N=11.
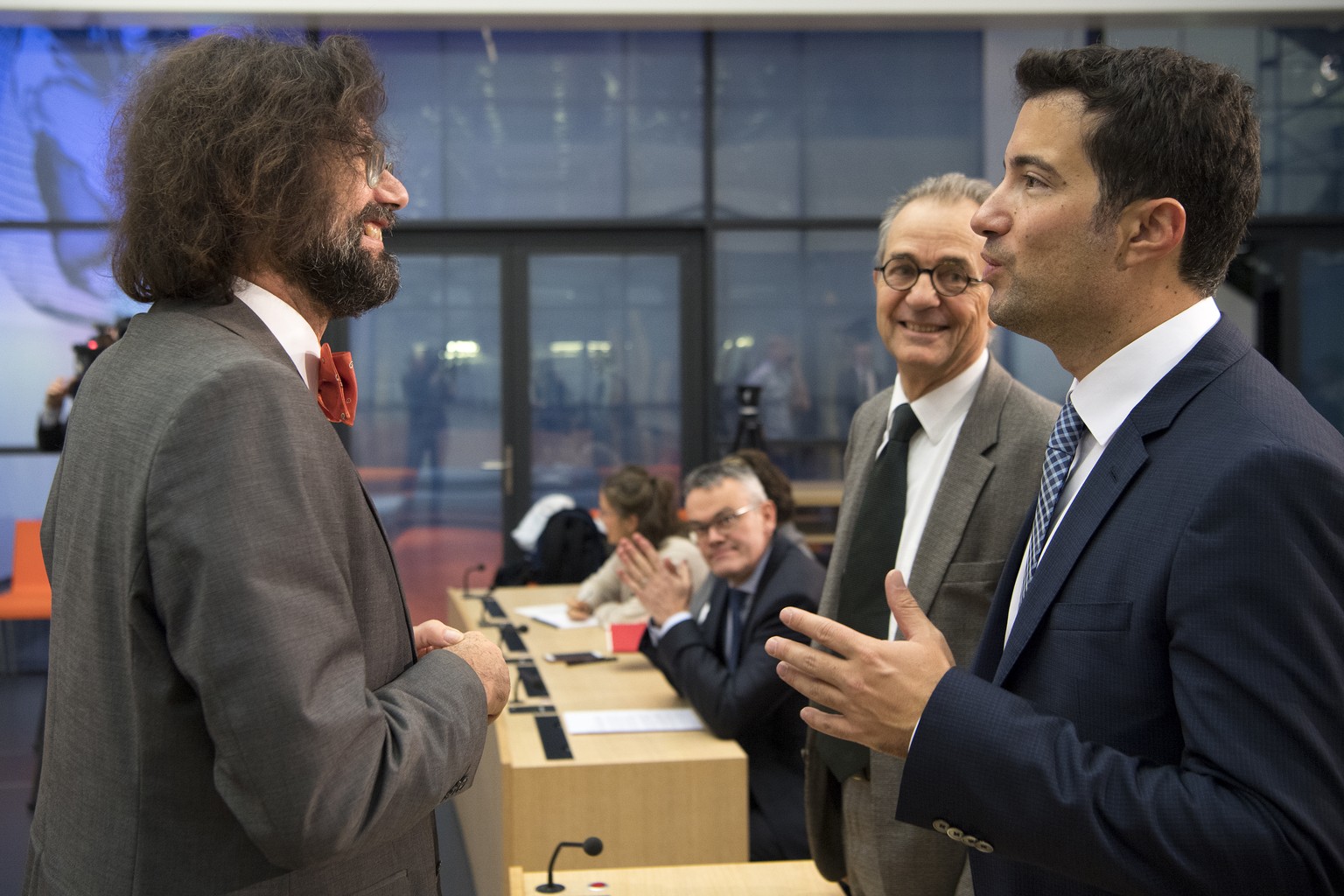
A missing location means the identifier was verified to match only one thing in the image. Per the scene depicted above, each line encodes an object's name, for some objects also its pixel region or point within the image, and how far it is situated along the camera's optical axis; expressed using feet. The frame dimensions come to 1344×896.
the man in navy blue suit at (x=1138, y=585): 3.16
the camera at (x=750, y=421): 22.46
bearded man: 3.26
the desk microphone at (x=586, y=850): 6.48
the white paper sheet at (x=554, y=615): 15.34
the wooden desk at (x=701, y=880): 6.72
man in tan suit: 5.65
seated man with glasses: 9.47
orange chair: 19.19
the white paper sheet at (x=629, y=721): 9.92
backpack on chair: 19.62
